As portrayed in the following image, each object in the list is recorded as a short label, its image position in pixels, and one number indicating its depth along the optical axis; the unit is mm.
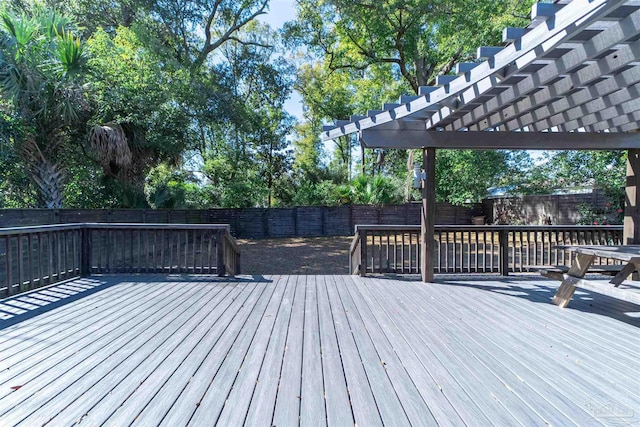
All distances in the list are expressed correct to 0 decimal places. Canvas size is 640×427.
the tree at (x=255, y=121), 13570
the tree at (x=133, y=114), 7836
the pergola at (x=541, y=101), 2207
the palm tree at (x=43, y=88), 5902
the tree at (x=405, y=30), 11477
